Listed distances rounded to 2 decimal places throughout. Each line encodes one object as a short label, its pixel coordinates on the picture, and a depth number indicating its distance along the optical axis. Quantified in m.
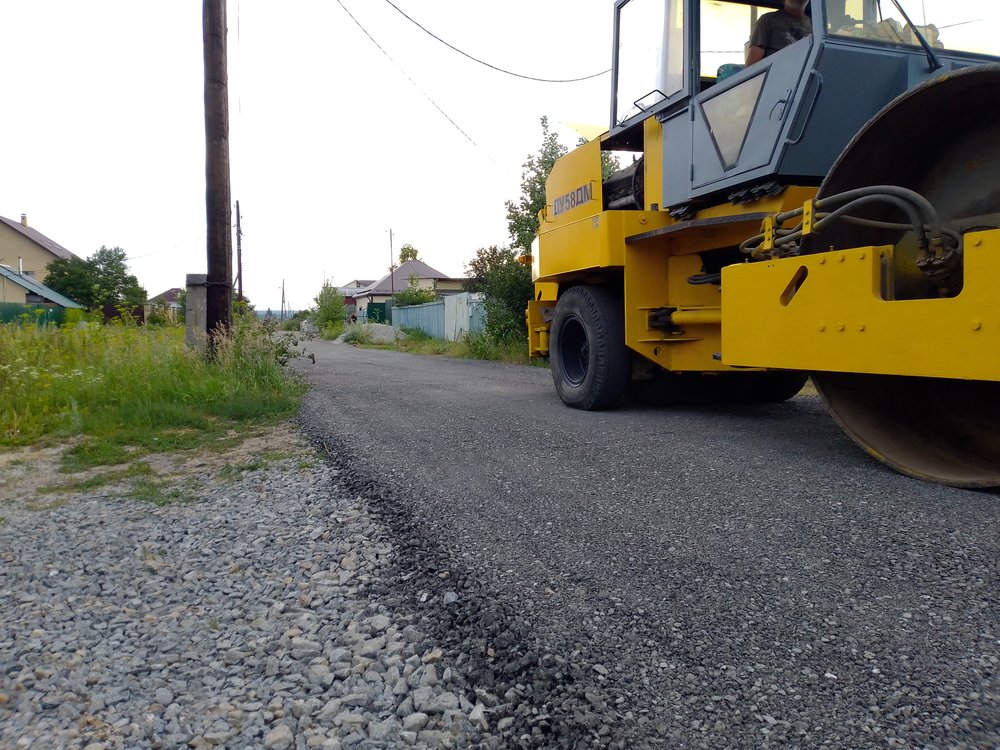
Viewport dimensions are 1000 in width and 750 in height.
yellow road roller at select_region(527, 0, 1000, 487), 3.46
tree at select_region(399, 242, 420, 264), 78.11
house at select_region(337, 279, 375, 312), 103.72
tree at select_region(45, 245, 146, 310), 51.56
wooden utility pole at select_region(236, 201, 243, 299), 39.75
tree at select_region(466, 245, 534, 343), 14.81
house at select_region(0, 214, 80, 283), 55.56
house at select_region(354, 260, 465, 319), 64.75
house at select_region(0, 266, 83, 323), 38.81
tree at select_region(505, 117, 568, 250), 15.27
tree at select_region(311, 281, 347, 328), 39.97
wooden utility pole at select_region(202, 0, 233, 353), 9.22
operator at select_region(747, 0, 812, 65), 4.87
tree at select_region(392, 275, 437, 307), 41.63
